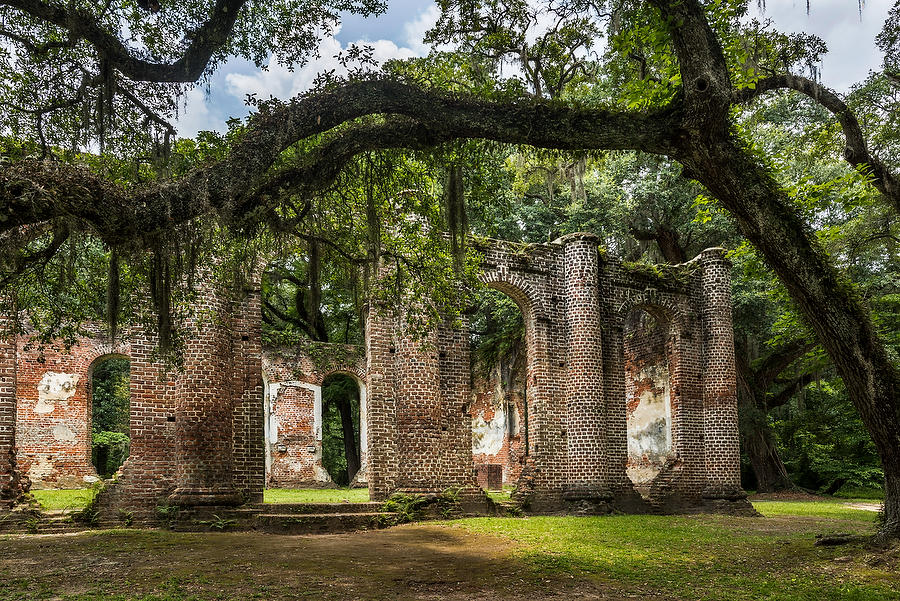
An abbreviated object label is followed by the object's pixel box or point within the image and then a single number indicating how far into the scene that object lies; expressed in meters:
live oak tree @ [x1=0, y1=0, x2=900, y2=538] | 6.22
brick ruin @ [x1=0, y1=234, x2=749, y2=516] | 10.90
